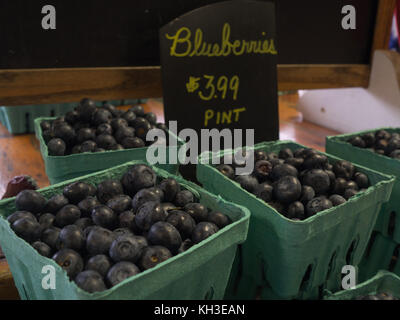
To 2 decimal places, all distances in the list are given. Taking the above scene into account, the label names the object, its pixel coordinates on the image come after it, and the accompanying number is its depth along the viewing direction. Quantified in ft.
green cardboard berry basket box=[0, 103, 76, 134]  1.68
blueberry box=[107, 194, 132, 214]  0.81
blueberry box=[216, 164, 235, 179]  1.00
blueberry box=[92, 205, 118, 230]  0.76
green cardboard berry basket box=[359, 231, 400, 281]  1.15
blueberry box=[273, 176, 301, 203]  0.89
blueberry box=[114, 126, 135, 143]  1.12
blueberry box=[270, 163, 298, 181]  0.97
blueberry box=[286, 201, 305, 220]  0.87
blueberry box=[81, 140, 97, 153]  1.07
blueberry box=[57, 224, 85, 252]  0.69
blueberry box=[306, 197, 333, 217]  0.86
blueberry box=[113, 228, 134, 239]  0.72
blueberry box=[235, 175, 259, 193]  0.95
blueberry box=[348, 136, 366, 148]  1.24
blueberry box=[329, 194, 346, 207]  0.90
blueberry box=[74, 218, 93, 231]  0.76
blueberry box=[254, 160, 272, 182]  1.00
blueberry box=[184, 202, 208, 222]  0.80
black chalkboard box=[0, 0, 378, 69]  1.18
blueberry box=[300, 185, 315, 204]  0.90
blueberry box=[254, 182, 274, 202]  0.91
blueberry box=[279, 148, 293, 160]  1.13
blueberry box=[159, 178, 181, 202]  0.86
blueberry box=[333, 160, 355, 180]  1.03
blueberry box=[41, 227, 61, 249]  0.72
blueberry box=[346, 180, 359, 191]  0.97
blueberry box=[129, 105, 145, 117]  1.26
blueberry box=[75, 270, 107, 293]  0.60
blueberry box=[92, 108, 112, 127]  1.18
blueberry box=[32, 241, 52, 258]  0.69
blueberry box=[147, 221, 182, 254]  0.70
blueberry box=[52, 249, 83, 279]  0.64
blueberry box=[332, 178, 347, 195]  0.97
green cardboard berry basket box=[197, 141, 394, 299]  0.82
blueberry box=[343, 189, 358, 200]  0.94
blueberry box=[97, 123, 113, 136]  1.13
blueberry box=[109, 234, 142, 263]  0.66
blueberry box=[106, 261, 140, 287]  0.62
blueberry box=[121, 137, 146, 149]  1.09
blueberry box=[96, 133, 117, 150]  1.09
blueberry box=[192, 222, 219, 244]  0.73
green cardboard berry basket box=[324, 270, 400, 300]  0.87
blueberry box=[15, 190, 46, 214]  0.79
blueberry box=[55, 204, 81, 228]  0.78
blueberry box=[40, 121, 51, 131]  1.17
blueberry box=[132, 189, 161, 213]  0.80
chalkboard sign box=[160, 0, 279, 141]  1.20
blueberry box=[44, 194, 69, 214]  0.81
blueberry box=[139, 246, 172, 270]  0.66
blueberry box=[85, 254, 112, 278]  0.65
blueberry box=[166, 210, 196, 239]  0.76
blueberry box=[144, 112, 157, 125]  1.24
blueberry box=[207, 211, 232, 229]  0.79
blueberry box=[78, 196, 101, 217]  0.81
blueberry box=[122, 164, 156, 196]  0.88
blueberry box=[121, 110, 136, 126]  1.21
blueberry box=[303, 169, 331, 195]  0.94
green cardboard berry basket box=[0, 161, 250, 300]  0.60
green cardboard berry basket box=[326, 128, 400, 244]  1.11
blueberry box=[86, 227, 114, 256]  0.69
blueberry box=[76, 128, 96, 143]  1.12
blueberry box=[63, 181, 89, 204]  0.85
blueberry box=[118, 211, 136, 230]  0.78
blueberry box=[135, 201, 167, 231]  0.74
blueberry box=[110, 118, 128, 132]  1.16
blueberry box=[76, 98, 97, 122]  1.19
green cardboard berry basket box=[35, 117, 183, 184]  1.00
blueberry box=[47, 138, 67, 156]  1.04
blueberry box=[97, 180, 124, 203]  0.87
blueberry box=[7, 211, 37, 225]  0.74
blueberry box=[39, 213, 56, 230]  0.76
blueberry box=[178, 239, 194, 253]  0.73
